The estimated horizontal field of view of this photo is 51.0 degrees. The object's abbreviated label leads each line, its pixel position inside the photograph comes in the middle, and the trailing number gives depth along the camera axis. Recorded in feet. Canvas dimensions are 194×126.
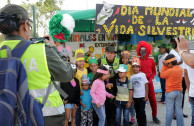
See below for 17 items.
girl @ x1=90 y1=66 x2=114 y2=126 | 13.61
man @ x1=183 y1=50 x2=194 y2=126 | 10.47
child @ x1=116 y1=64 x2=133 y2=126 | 14.73
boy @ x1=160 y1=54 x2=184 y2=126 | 13.58
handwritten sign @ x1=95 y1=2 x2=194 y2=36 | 20.89
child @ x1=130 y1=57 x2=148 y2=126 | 14.97
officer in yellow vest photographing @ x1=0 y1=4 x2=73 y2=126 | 5.15
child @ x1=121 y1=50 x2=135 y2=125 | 16.66
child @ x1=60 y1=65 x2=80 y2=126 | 13.70
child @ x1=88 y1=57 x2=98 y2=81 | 15.75
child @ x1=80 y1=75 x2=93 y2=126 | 14.26
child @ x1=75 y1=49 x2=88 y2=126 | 14.90
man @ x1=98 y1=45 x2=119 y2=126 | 15.49
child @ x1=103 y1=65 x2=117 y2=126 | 15.33
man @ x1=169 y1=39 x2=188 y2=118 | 17.48
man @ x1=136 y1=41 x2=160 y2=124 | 16.71
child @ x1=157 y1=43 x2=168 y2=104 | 22.68
